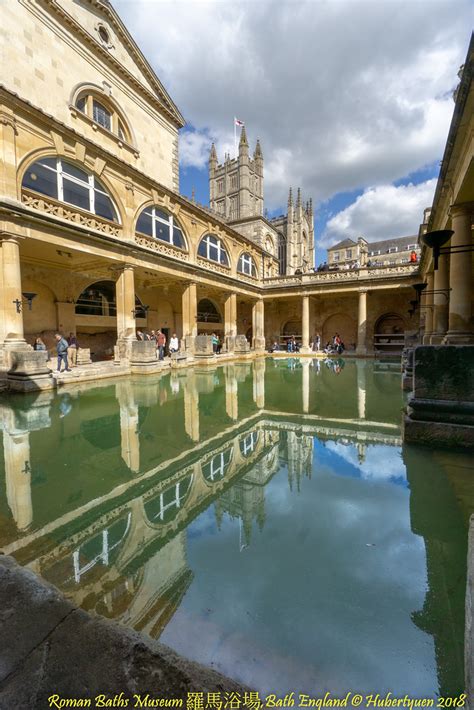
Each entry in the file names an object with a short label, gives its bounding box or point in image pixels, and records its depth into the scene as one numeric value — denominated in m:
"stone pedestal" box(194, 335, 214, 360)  15.71
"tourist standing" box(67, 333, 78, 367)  14.43
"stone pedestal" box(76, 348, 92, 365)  15.17
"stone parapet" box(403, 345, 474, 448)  3.99
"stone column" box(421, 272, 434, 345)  11.76
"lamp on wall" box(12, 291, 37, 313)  9.40
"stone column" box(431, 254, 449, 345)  9.94
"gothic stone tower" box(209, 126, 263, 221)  47.31
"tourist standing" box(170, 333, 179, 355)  15.78
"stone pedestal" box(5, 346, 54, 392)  8.61
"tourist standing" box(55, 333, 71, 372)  10.70
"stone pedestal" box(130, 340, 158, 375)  12.48
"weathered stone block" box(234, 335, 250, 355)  19.80
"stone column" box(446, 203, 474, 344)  7.23
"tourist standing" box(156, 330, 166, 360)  14.70
